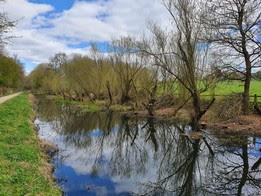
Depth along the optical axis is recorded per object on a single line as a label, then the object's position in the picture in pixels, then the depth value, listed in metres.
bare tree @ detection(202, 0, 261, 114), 14.61
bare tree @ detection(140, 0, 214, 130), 13.62
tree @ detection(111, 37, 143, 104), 27.04
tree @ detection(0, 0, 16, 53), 12.09
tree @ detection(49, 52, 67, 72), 69.17
